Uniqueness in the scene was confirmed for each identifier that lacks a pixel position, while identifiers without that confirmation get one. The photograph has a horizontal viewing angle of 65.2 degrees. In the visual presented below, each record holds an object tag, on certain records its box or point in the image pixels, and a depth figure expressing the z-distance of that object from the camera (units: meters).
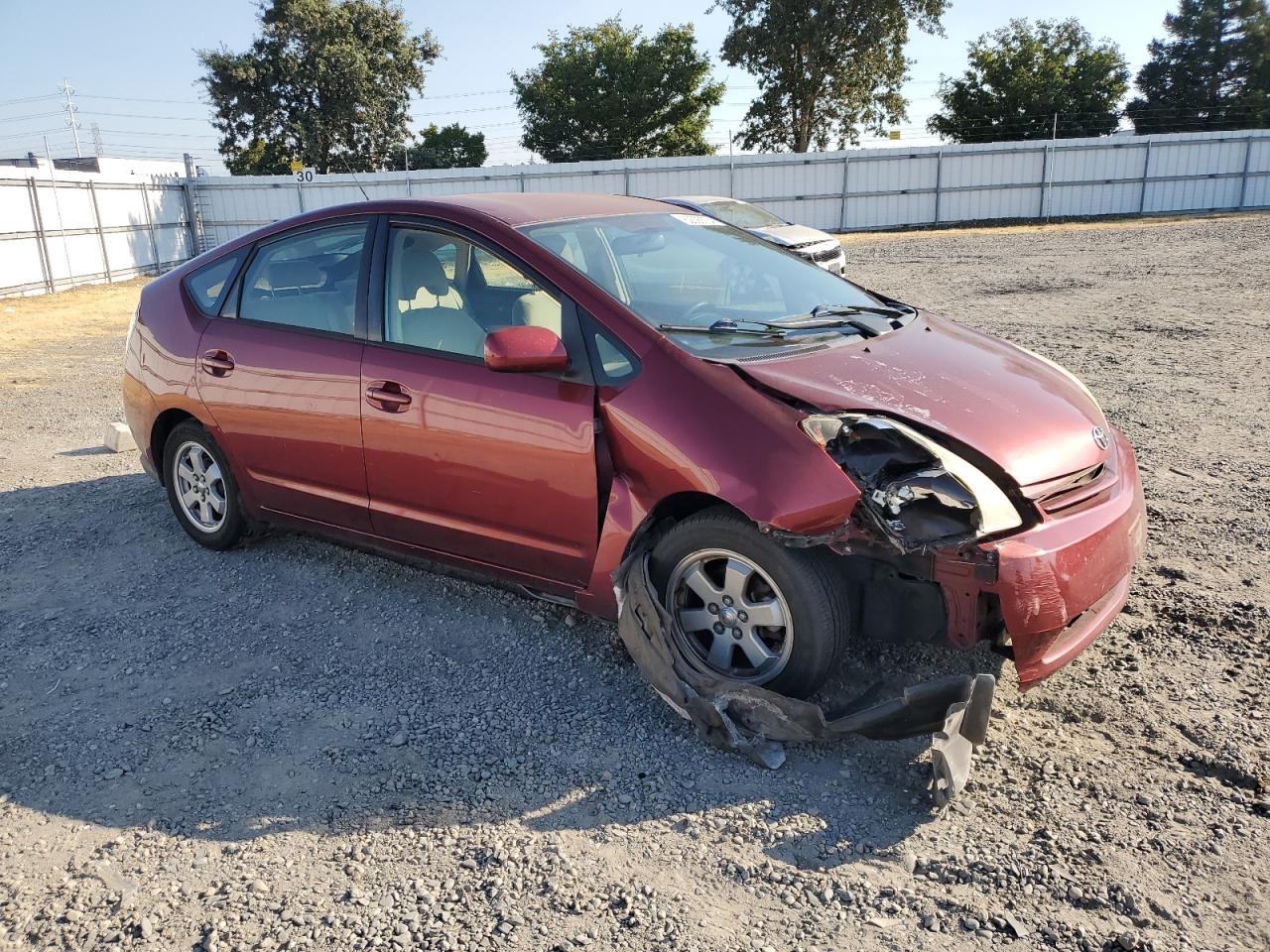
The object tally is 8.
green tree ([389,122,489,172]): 46.75
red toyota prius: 3.11
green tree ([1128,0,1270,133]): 43.56
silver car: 14.48
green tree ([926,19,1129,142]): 40.88
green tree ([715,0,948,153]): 38.16
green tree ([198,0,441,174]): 42.69
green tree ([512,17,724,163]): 44.50
